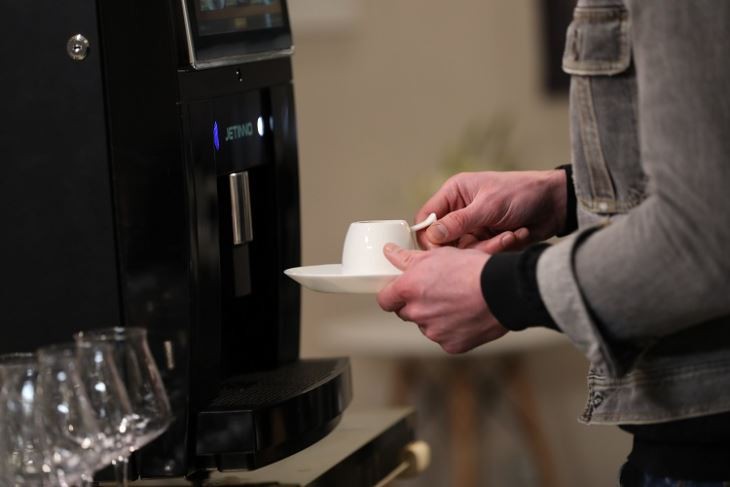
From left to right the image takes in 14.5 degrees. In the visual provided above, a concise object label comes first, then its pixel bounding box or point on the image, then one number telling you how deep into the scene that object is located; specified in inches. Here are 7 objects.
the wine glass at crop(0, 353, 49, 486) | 99.6
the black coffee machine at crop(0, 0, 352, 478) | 106.4
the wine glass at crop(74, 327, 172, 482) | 100.9
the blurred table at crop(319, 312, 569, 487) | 203.0
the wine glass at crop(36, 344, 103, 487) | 99.4
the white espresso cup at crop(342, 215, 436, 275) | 108.9
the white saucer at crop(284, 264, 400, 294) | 106.4
